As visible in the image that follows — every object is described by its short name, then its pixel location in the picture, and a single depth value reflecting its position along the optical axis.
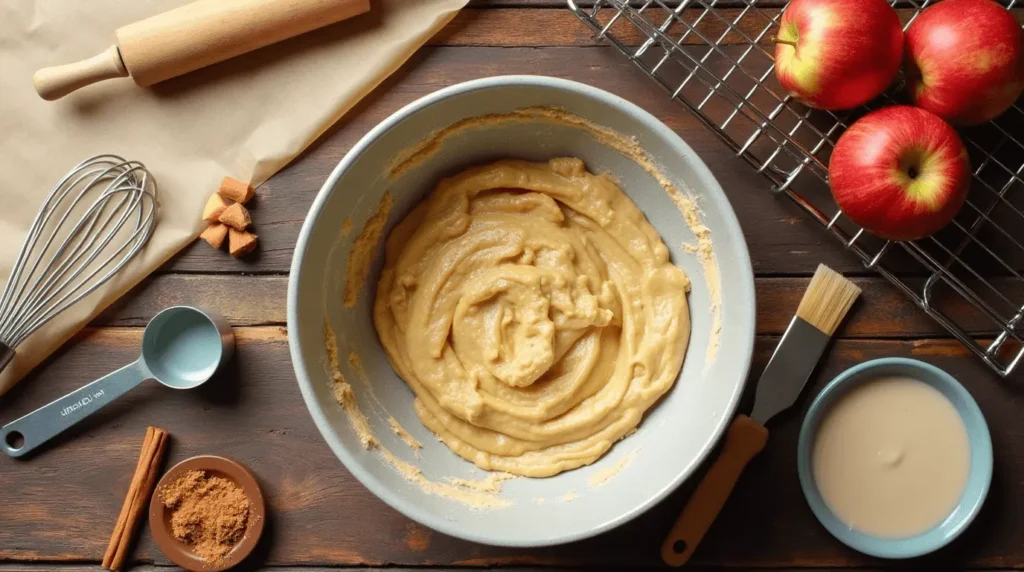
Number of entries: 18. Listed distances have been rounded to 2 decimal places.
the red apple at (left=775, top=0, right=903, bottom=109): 0.81
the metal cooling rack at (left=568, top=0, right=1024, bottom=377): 0.85
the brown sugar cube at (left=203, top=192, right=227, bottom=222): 0.87
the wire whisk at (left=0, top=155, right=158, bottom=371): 0.87
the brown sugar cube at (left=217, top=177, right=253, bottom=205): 0.86
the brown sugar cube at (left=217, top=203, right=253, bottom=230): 0.86
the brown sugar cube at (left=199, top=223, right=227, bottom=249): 0.87
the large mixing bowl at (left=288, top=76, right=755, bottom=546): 0.79
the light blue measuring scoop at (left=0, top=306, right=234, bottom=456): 0.86
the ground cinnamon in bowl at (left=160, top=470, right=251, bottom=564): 0.86
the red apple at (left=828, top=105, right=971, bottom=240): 0.81
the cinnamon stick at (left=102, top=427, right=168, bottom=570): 0.87
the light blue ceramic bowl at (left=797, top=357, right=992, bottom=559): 0.84
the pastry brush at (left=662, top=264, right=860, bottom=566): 0.85
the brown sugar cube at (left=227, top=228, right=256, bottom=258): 0.87
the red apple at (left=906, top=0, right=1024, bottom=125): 0.80
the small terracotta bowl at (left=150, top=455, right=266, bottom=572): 0.86
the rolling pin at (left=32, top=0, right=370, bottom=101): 0.86
